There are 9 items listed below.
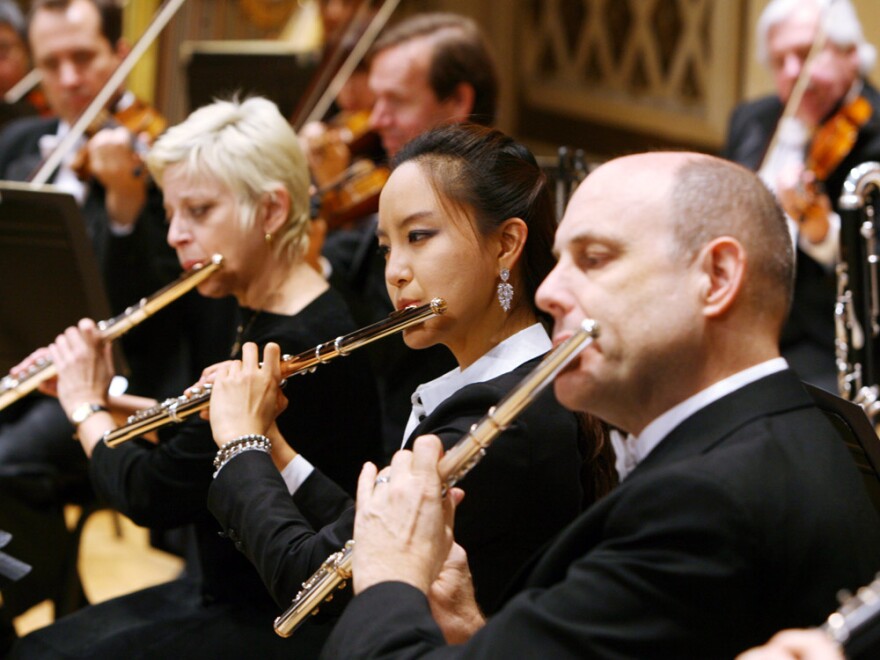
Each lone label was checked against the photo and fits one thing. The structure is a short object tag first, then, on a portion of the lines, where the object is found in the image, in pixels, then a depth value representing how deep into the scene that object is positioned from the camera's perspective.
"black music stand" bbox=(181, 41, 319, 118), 8.12
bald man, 2.20
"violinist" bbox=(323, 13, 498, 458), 6.45
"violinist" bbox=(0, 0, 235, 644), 5.48
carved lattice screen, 10.46
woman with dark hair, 3.08
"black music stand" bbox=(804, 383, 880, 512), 2.90
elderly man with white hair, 6.76
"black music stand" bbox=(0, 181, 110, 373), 5.00
